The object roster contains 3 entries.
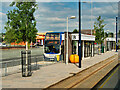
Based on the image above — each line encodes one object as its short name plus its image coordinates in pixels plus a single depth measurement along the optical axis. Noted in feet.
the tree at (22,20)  47.60
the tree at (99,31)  122.10
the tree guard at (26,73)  38.82
